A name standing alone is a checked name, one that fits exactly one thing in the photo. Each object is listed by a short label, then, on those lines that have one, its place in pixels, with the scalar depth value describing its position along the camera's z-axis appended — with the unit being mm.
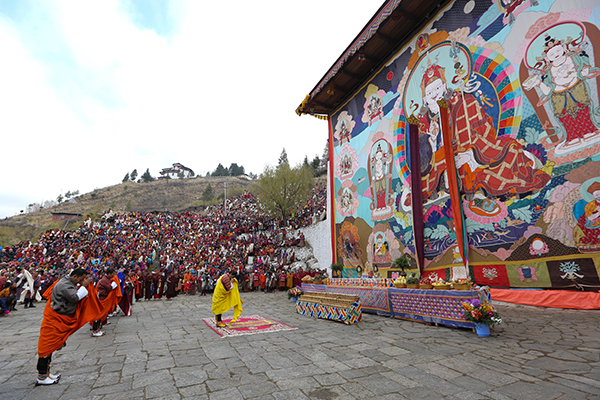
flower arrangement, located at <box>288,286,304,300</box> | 11352
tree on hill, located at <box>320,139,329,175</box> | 45344
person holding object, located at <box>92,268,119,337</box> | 6859
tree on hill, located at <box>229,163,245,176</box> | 94688
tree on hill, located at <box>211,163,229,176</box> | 92725
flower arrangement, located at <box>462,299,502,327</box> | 5270
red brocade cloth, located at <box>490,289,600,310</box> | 6143
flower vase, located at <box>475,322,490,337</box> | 5320
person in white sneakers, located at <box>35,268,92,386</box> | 3576
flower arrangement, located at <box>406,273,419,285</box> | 7309
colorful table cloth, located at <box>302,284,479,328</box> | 5980
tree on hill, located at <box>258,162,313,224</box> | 25750
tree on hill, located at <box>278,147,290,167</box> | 68350
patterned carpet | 6155
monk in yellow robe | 6918
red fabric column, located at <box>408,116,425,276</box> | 10016
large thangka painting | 6371
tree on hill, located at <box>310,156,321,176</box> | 45238
